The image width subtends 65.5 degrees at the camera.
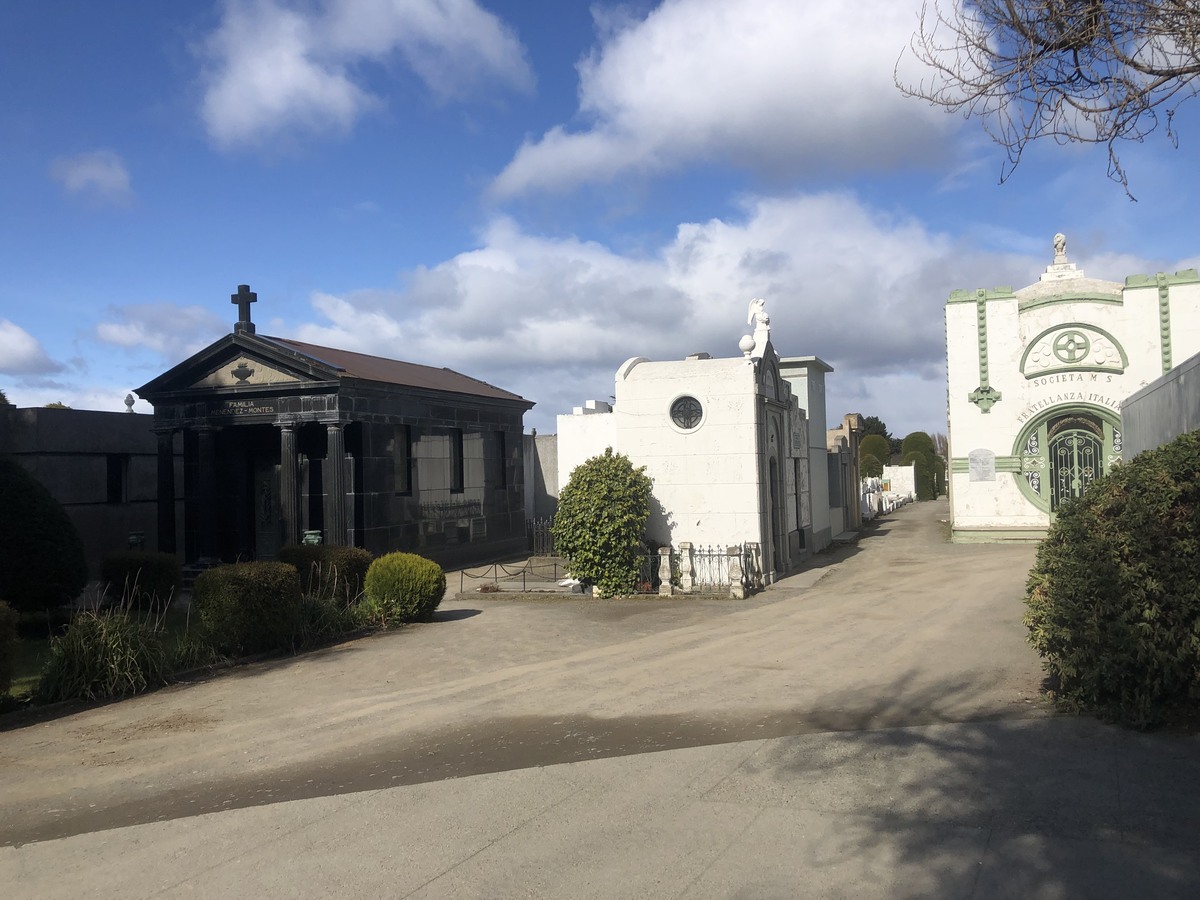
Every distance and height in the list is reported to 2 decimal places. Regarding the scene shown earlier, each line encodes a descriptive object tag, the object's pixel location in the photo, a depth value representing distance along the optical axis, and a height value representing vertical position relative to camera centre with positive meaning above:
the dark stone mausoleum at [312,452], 18.44 +1.14
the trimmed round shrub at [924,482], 50.53 +0.19
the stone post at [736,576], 16.25 -1.49
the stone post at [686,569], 16.78 -1.38
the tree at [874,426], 72.52 +4.77
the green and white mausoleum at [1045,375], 22.98 +2.69
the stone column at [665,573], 16.64 -1.43
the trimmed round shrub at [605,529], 16.75 -0.61
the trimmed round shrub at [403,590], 14.00 -1.32
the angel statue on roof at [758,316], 19.30 +3.63
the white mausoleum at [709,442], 17.50 +0.97
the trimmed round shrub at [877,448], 59.41 +2.49
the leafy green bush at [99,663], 9.73 -1.62
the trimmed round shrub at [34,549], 13.28 -0.52
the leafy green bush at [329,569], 14.25 -1.01
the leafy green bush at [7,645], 8.88 -1.25
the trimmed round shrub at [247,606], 11.46 -1.24
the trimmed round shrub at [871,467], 50.12 +1.09
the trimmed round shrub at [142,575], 15.21 -1.07
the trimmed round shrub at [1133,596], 6.79 -0.88
